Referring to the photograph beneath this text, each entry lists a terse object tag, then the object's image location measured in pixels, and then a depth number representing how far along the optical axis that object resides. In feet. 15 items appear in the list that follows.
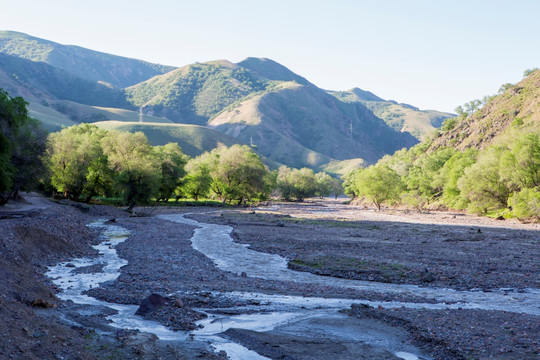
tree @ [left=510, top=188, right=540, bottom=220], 200.23
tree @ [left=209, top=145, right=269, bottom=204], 344.49
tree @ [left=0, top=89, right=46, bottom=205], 140.46
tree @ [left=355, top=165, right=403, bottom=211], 352.28
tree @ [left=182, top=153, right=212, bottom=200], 325.83
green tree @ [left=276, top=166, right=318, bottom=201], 568.00
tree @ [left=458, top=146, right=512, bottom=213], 233.96
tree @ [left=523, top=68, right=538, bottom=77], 506.23
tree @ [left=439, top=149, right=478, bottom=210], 281.00
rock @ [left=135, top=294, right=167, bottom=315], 48.32
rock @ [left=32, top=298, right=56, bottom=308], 46.32
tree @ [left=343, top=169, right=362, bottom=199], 563.48
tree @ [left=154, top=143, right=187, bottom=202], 277.50
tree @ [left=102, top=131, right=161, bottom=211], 221.87
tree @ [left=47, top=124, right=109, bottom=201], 232.53
